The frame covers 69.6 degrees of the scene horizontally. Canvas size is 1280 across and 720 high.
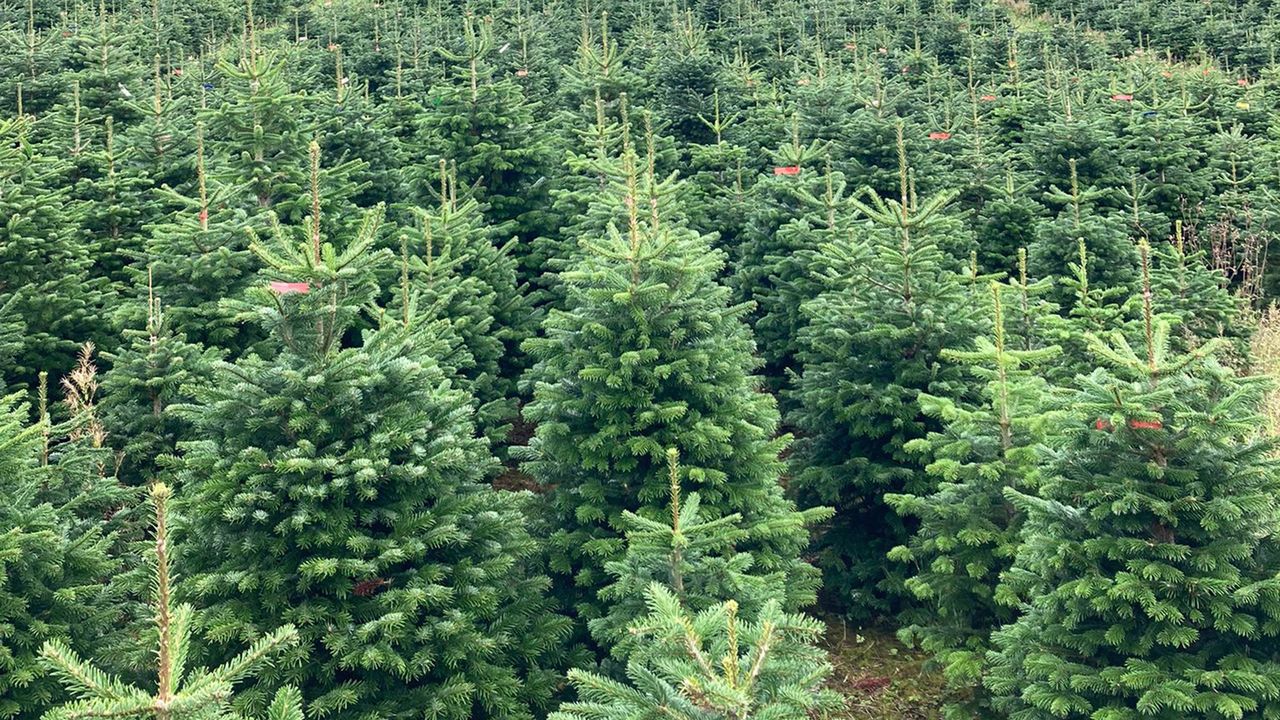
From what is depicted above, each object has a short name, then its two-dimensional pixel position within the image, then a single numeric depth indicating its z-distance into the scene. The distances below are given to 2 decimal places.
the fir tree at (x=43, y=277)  10.63
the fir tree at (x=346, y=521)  5.89
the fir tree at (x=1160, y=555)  5.72
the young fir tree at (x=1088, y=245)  12.70
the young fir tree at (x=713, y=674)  3.85
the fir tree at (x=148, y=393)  8.75
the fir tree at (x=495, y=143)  14.66
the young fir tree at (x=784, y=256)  12.47
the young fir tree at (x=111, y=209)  12.45
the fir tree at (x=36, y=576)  5.59
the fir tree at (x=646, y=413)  7.56
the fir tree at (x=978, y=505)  7.71
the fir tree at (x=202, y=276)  9.94
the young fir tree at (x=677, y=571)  6.14
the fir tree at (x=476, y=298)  10.51
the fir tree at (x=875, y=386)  9.49
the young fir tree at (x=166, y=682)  3.04
